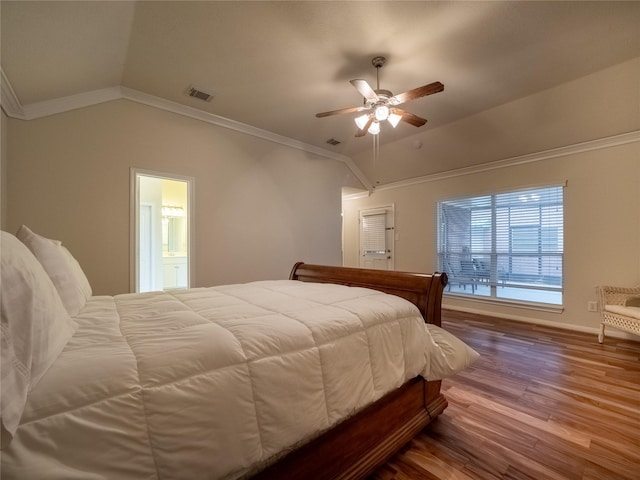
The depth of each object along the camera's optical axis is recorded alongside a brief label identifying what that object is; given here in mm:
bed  653
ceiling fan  2287
